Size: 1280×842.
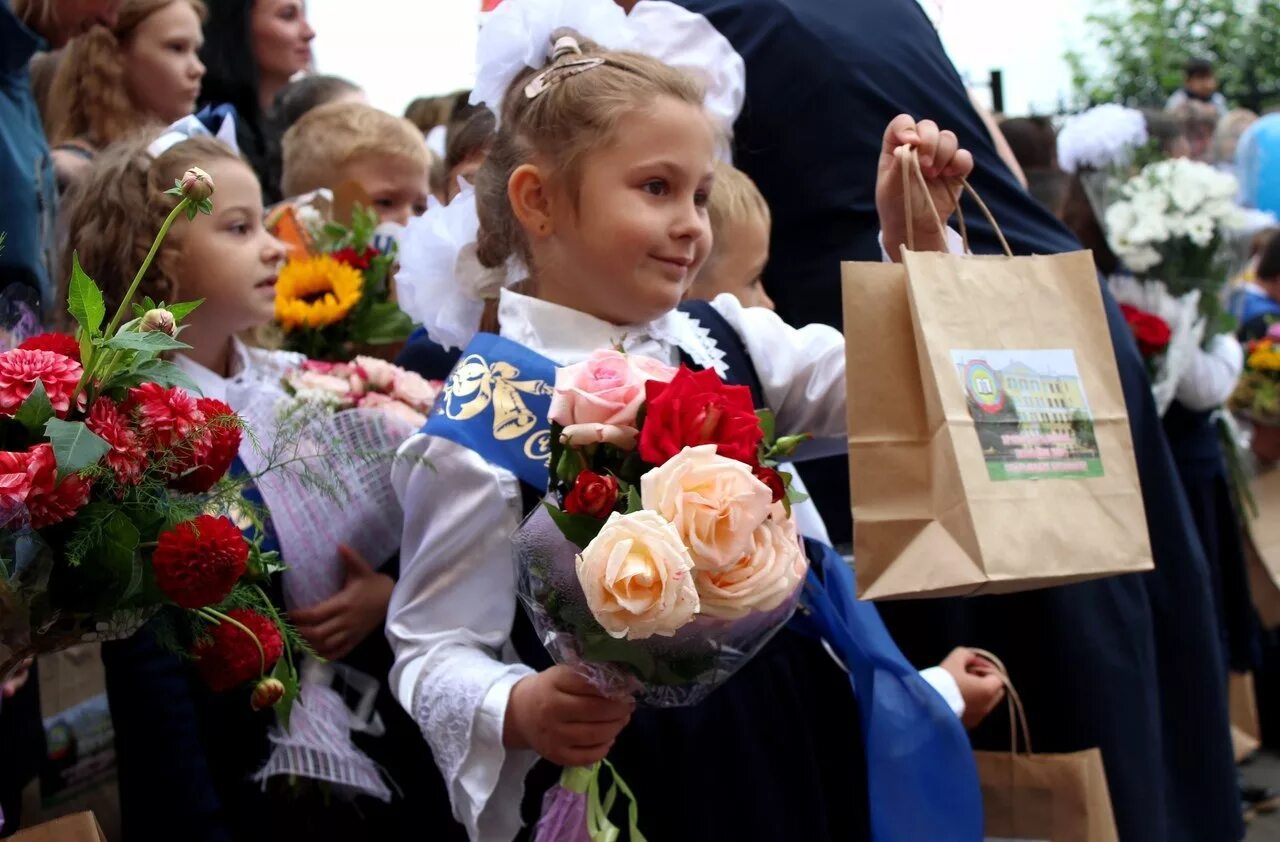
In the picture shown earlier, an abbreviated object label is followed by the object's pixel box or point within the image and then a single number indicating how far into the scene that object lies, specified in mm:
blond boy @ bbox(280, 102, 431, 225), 4207
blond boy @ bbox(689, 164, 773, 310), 3000
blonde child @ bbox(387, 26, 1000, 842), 2158
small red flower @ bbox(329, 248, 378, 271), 3471
